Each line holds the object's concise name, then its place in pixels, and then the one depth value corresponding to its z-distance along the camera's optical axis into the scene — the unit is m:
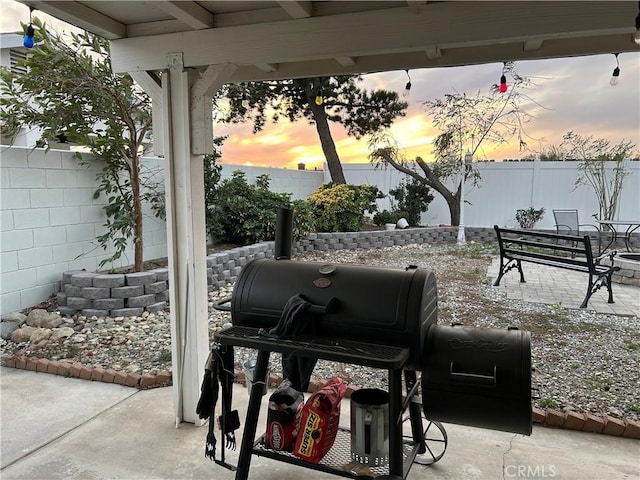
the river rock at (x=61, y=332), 3.74
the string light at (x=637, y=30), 1.59
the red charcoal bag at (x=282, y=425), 1.99
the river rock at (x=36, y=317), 3.86
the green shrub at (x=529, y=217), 9.33
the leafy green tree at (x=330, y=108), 9.35
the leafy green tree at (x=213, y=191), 5.92
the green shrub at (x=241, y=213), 6.34
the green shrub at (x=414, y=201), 9.73
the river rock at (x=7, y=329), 3.72
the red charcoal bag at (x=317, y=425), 1.90
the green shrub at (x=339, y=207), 8.22
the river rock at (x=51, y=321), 3.87
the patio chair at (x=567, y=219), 8.23
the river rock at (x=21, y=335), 3.65
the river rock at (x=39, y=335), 3.66
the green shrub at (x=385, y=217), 9.07
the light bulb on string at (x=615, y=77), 2.33
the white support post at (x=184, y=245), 2.33
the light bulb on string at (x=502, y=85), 2.53
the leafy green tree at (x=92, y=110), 4.20
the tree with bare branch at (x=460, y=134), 9.02
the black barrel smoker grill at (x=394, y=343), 1.60
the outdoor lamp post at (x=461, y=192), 9.00
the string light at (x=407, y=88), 2.62
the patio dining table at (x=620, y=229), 6.83
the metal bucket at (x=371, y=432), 1.89
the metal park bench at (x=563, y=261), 4.59
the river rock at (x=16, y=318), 3.79
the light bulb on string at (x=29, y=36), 2.06
